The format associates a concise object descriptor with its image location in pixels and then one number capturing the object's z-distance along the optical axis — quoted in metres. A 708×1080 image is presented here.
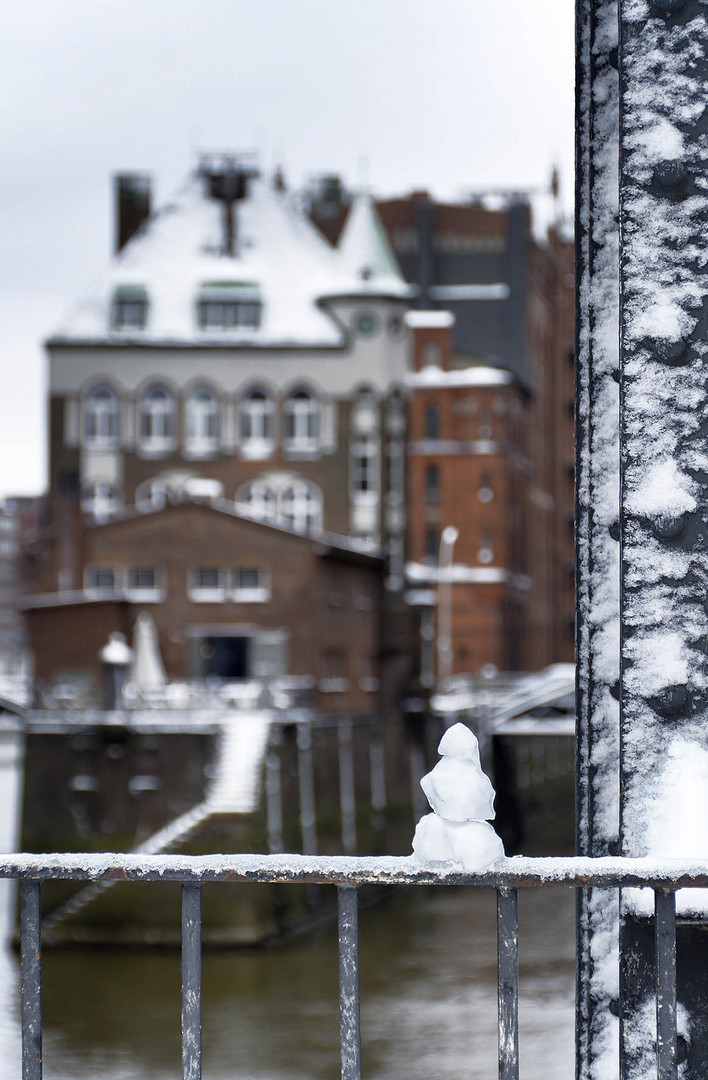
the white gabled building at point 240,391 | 49.38
